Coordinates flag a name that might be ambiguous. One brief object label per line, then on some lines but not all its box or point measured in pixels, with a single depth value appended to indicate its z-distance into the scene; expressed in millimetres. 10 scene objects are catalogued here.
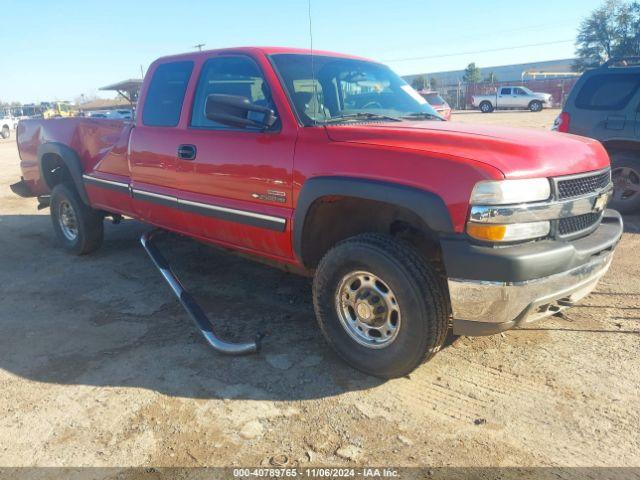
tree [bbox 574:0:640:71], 44556
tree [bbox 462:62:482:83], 66000
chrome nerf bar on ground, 3346
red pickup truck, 2549
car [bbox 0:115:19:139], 36094
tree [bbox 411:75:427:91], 61831
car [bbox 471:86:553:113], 35969
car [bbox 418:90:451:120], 16678
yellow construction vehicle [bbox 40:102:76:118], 46394
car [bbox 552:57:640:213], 6453
